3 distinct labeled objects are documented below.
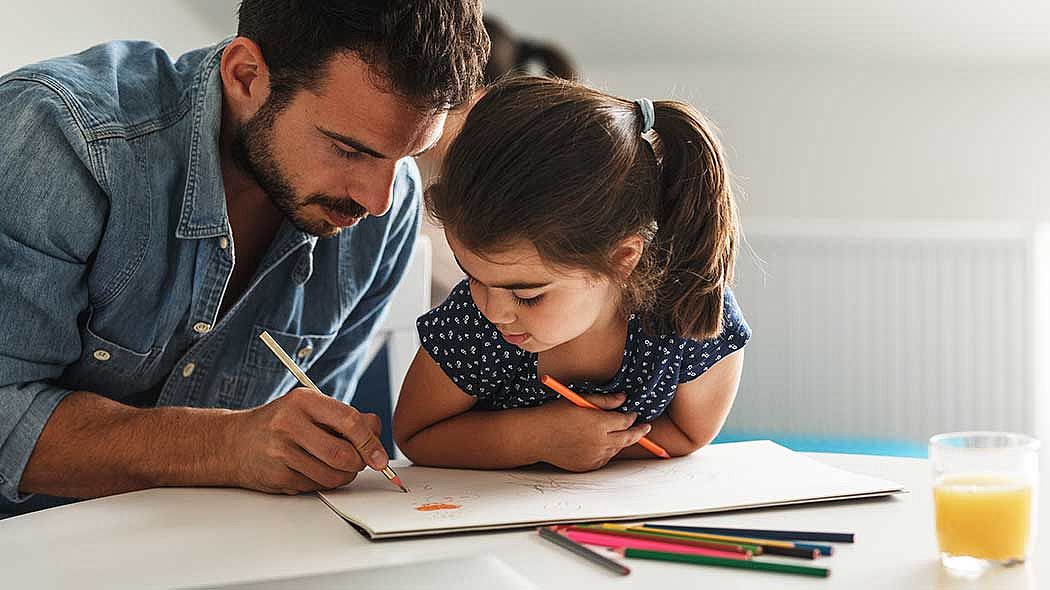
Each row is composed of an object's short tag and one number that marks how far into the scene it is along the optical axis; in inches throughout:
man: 42.3
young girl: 39.3
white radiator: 129.6
